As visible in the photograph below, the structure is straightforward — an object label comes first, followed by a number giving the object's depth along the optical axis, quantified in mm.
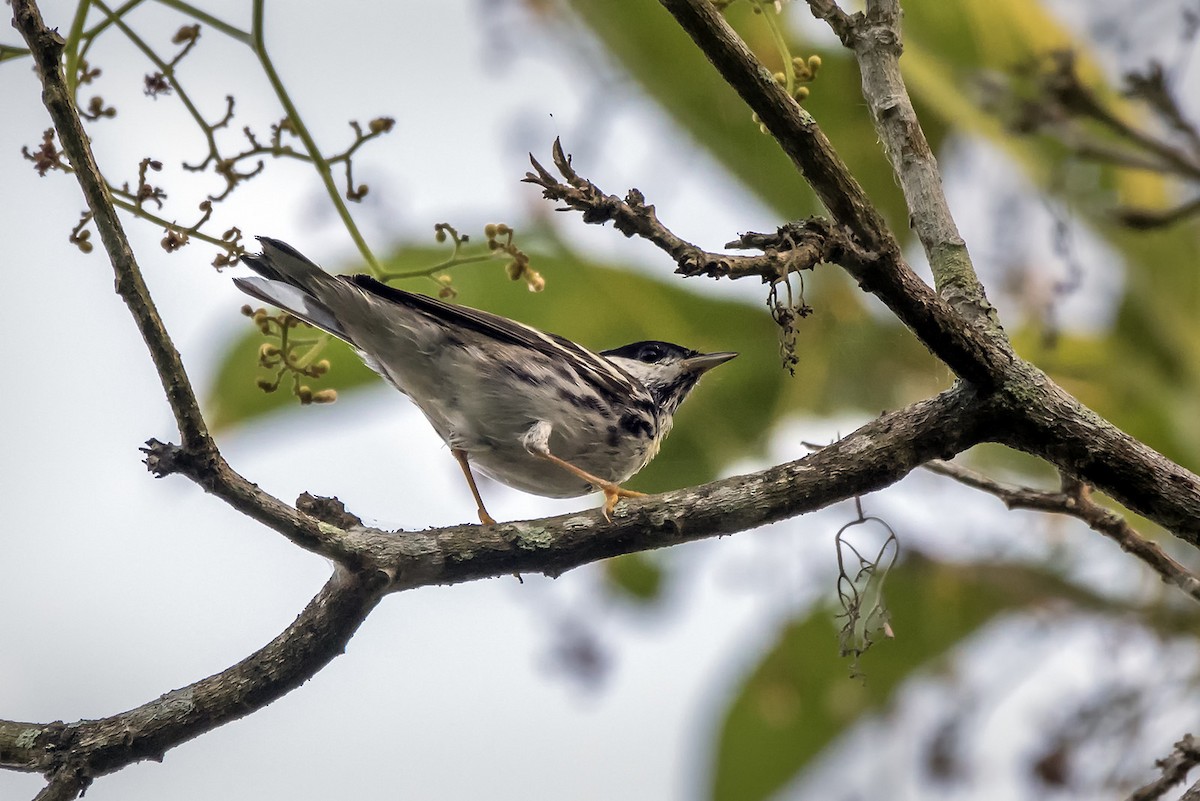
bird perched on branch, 7937
